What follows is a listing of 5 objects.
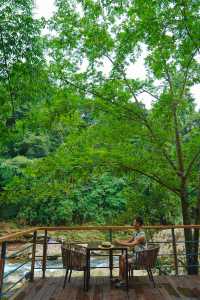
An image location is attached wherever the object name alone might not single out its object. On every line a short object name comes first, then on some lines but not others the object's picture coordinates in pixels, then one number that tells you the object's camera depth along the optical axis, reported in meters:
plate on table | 4.77
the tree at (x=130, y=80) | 6.39
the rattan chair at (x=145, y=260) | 4.70
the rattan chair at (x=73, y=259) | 4.67
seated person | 4.81
